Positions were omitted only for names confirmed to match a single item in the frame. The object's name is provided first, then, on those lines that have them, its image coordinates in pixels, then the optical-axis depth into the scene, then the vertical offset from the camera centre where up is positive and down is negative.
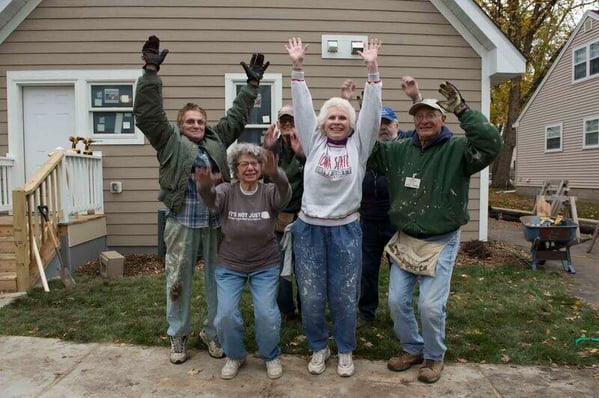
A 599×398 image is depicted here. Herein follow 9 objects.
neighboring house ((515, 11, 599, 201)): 16.80 +2.33
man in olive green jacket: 3.09 -0.11
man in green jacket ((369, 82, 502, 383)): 2.91 -0.20
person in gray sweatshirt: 2.94 -0.13
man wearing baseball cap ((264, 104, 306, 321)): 3.55 +0.13
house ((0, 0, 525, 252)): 7.04 +1.76
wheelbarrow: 6.24 -0.83
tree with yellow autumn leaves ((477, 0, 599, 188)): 20.44 +6.65
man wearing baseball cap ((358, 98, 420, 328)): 3.77 -0.32
